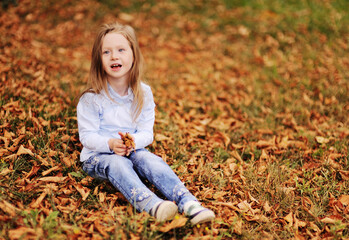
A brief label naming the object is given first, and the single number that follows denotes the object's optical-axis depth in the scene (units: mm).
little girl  2172
